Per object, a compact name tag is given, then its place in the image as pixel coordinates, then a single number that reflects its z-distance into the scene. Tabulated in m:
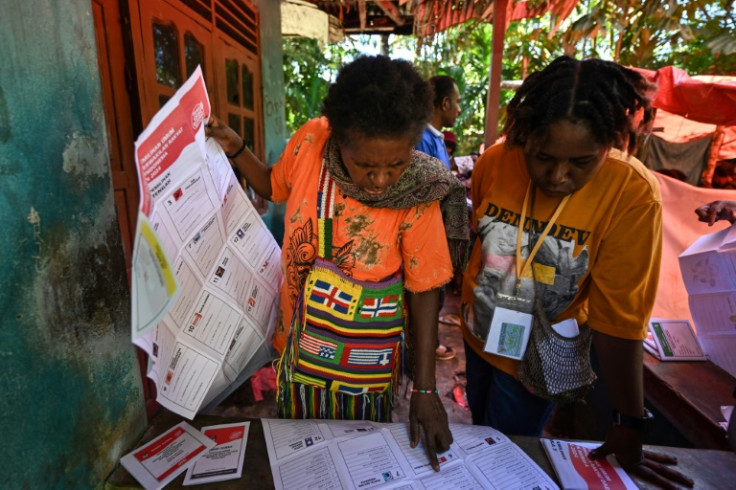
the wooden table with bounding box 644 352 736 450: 1.72
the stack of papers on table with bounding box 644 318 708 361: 2.14
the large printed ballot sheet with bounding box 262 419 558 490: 1.08
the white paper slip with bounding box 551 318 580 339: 1.22
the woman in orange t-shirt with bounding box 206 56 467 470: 1.00
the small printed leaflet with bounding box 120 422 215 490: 1.08
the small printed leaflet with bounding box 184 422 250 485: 1.09
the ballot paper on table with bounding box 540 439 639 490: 1.11
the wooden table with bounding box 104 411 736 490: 1.08
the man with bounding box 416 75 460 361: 3.33
